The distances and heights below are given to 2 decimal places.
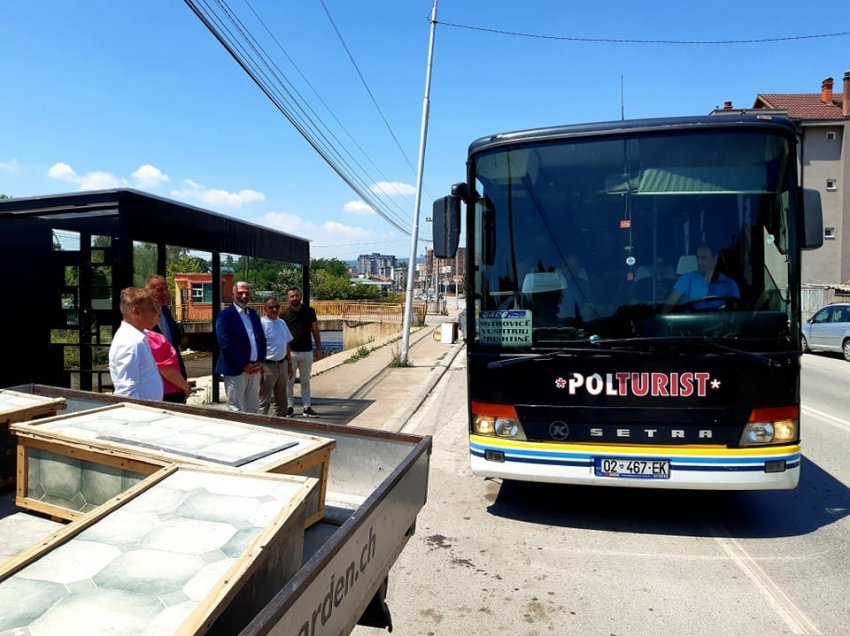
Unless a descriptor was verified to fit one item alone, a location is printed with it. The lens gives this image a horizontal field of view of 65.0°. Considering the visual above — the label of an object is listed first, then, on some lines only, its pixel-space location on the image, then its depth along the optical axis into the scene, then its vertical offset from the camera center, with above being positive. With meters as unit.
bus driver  4.87 +0.12
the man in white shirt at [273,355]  8.47 -0.69
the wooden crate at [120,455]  2.68 -0.64
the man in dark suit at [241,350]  7.02 -0.52
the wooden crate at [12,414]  3.26 -0.57
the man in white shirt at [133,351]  4.33 -0.32
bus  4.77 -0.05
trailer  1.78 -0.81
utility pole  17.52 +2.11
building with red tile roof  38.44 +7.00
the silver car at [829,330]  18.75 -0.85
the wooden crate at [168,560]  1.67 -0.75
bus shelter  7.72 +0.33
